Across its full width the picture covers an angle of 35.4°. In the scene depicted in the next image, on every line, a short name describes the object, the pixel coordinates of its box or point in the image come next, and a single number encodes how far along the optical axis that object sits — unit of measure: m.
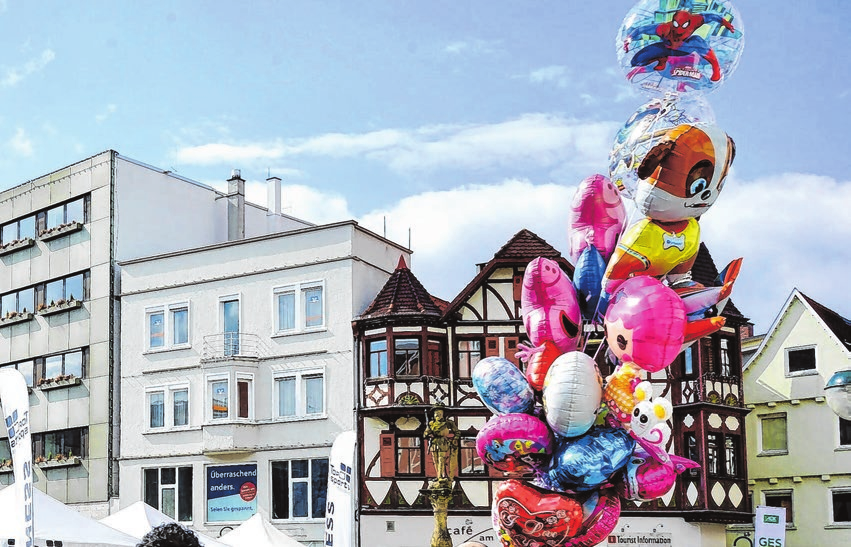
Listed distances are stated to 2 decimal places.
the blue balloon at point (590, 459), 14.78
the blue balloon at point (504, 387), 15.53
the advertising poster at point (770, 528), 19.25
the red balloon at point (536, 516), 15.08
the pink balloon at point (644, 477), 15.18
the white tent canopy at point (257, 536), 24.80
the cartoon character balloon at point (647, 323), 14.34
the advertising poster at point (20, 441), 13.34
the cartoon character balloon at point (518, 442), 15.10
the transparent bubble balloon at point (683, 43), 15.09
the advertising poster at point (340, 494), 18.86
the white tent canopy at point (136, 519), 24.30
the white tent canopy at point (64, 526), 18.56
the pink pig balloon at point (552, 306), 15.73
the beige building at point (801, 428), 35.09
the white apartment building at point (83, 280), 37.66
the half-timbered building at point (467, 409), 33.12
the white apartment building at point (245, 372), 34.34
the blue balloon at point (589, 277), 15.86
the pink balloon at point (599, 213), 15.91
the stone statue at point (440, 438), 28.27
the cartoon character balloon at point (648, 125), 15.00
